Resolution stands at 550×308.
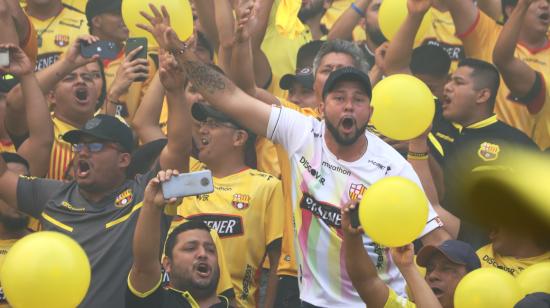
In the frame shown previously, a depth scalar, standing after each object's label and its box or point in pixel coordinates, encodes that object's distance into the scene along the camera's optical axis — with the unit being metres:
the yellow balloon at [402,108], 16.47
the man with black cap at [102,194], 16.16
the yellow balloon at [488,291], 14.09
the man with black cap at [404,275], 14.16
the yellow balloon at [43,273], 13.84
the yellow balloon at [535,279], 14.84
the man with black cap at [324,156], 15.75
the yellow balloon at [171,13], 17.28
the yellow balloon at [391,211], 13.77
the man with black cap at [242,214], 18.02
